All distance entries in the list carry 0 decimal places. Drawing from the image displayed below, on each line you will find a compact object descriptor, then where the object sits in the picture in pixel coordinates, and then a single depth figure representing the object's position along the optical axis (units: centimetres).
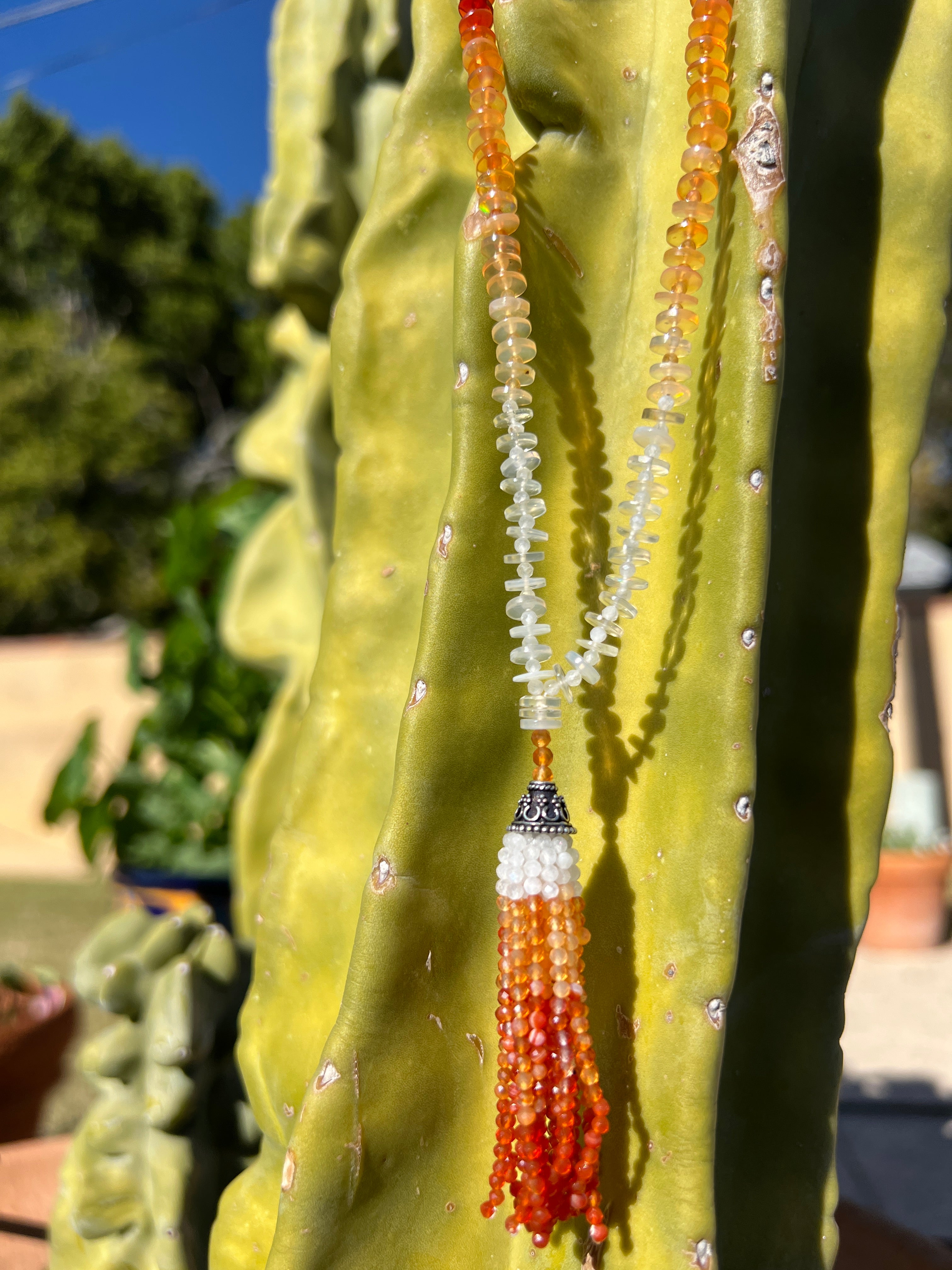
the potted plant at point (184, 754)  59
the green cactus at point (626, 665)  16
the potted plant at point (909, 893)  83
